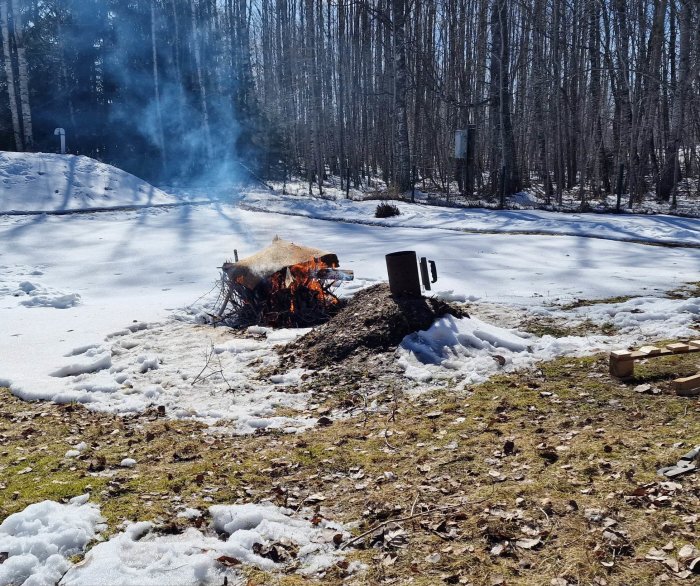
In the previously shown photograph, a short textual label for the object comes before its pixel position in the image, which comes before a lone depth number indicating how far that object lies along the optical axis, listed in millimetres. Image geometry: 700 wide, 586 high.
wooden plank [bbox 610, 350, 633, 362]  4785
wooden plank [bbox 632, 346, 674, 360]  4820
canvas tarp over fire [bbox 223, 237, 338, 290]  7422
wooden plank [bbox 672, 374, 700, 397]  4383
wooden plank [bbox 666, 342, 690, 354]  4942
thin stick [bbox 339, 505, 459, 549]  2973
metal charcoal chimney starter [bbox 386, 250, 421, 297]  6059
